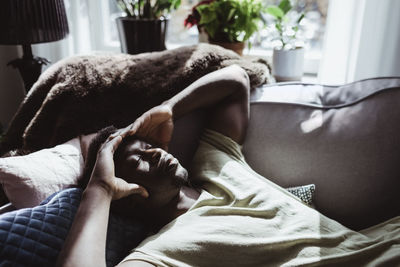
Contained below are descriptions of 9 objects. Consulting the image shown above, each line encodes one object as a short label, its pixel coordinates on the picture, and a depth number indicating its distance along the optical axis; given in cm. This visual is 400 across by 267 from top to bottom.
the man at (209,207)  97
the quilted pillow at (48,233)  85
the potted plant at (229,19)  167
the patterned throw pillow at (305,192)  118
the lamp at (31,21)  136
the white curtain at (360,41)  147
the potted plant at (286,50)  165
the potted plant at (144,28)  171
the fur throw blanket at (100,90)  132
